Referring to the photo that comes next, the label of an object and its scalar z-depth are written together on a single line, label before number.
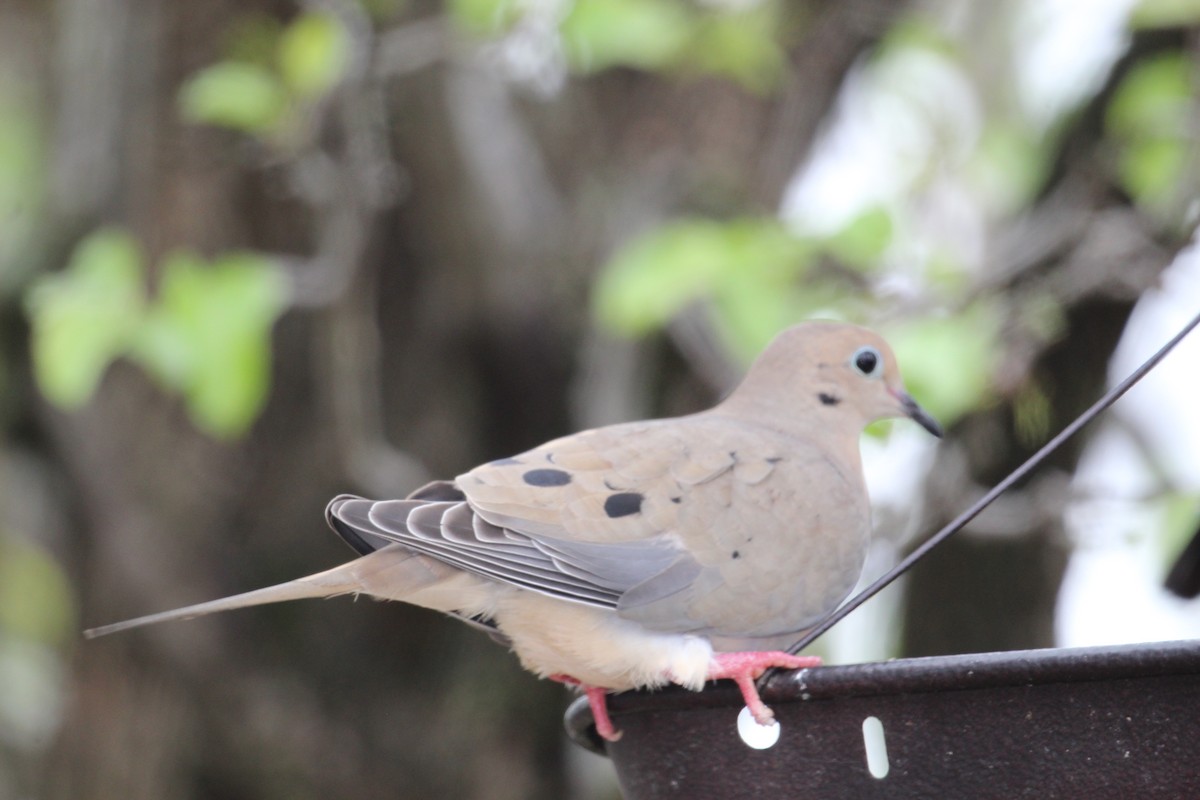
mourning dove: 3.92
